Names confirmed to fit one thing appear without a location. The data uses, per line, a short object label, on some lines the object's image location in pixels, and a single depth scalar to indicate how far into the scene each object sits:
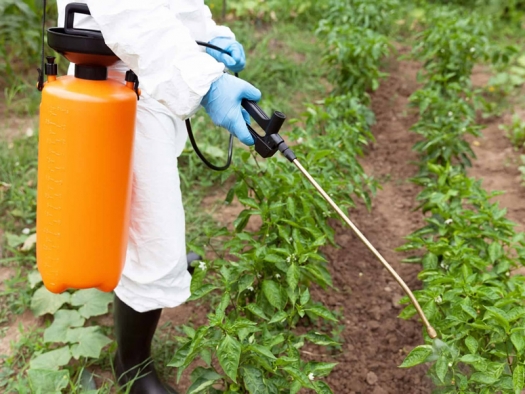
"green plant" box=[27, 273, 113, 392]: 1.99
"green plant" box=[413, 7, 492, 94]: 4.09
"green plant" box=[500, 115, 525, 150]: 3.97
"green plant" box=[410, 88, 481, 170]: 3.34
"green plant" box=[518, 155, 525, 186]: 3.58
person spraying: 1.39
